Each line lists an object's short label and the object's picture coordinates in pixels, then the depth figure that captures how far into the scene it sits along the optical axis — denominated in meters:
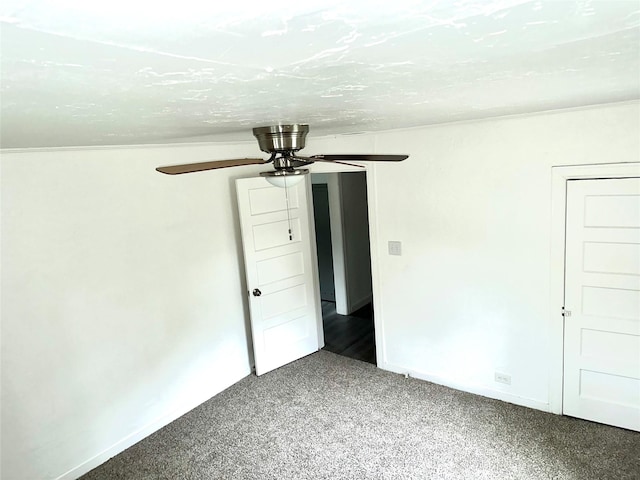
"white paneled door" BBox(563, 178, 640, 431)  2.80
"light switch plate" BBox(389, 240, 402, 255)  3.78
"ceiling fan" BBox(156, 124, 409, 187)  2.07
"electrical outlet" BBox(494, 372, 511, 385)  3.44
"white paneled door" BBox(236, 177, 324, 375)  3.94
